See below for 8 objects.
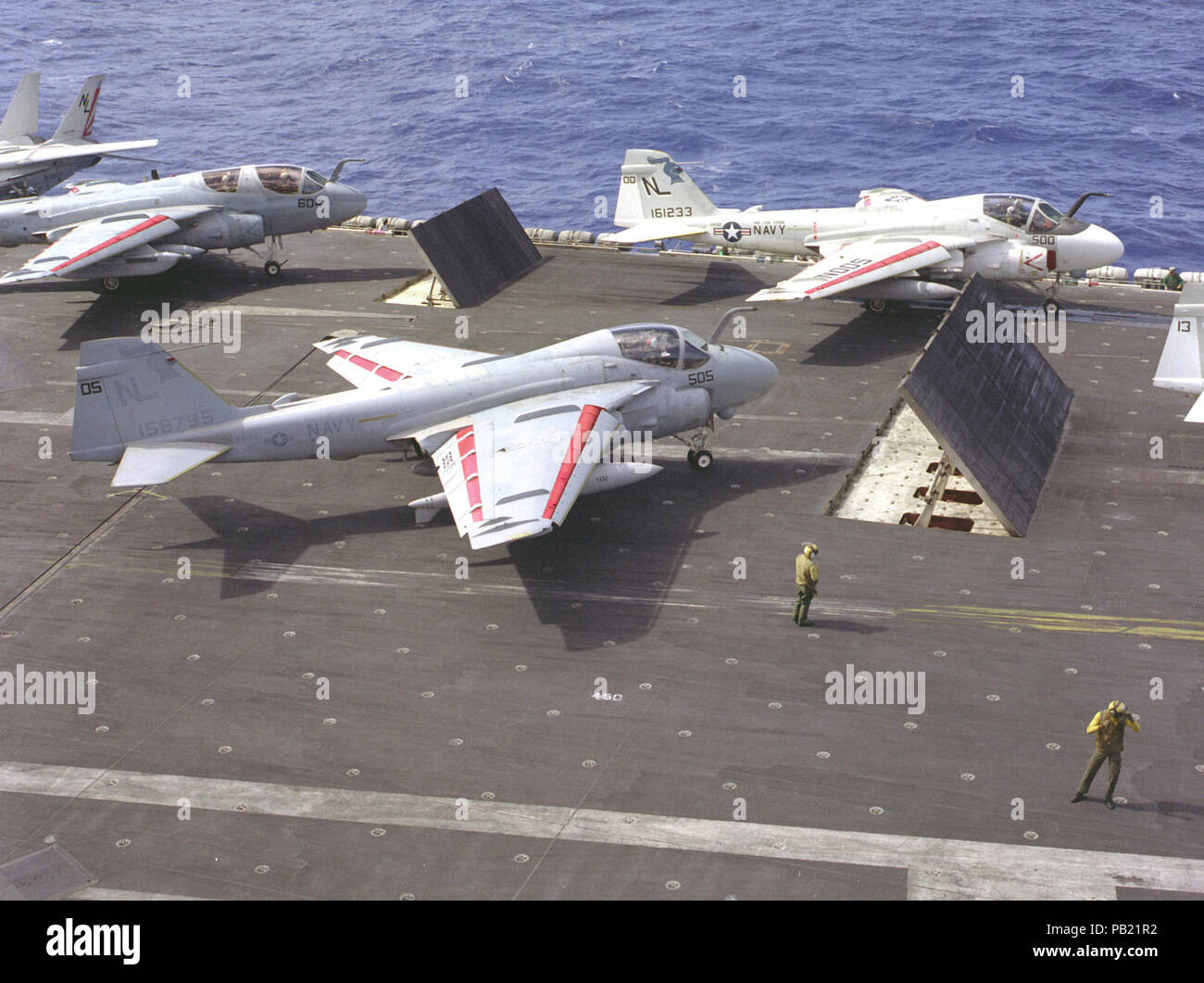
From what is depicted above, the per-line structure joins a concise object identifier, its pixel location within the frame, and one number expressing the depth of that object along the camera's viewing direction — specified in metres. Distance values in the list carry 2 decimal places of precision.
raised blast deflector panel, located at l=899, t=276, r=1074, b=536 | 29.39
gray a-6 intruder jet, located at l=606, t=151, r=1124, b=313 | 43.06
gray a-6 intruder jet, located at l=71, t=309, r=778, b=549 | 26.97
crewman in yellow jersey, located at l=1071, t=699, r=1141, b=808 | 19.30
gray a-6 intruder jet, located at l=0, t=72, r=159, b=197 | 58.72
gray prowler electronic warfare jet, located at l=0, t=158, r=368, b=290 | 45.62
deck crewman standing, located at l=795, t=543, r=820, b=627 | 24.55
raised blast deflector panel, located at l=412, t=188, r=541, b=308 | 45.91
